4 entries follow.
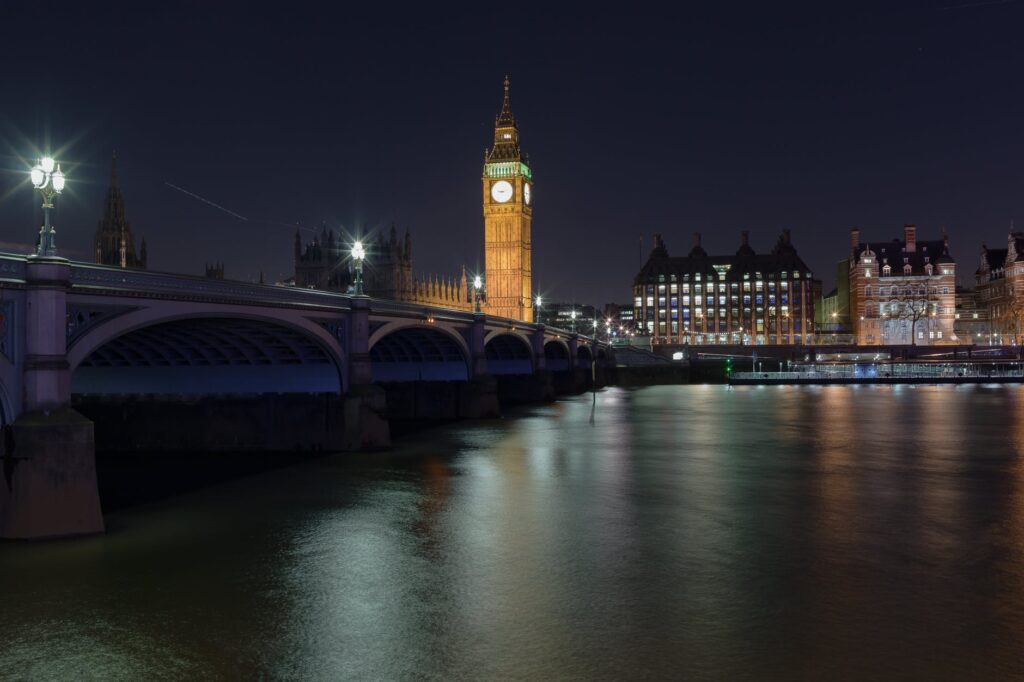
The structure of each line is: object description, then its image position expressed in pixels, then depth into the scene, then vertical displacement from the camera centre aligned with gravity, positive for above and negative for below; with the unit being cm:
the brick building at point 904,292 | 16600 +1349
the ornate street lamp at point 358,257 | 4124 +558
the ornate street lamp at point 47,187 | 2125 +487
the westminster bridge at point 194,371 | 2069 -4
